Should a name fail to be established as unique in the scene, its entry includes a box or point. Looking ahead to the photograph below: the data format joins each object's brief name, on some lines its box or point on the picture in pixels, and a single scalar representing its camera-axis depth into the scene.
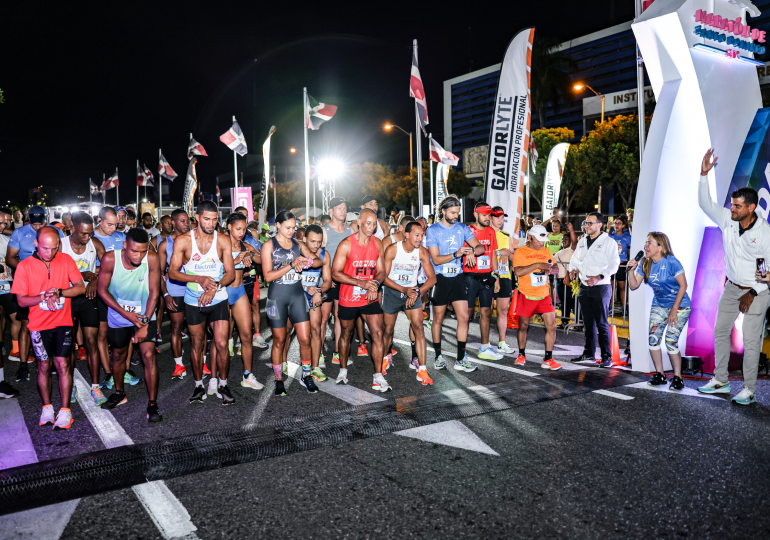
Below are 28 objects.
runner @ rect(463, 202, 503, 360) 7.69
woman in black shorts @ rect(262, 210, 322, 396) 6.12
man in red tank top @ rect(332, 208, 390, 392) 6.30
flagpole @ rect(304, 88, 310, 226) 18.70
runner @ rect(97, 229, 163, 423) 5.30
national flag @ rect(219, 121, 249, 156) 21.47
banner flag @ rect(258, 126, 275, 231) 21.34
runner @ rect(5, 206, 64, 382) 7.16
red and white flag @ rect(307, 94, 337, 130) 18.50
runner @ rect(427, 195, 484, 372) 7.19
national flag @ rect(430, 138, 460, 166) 16.27
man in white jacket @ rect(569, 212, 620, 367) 7.39
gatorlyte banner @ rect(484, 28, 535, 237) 10.70
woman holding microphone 6.11
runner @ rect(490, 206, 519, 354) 8.37
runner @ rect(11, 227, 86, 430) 5.08
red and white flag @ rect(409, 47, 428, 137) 13.09
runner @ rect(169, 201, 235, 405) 5.59
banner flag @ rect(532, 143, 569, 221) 17.97
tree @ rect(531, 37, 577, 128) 53.59
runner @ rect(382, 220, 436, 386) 6.55
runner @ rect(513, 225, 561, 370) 7.53
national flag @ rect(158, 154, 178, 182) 28.69
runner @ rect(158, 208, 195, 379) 6.67
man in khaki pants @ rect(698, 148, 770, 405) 5.58
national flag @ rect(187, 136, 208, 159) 24.52
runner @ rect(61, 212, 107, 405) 5.85
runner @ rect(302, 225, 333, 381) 6.29
